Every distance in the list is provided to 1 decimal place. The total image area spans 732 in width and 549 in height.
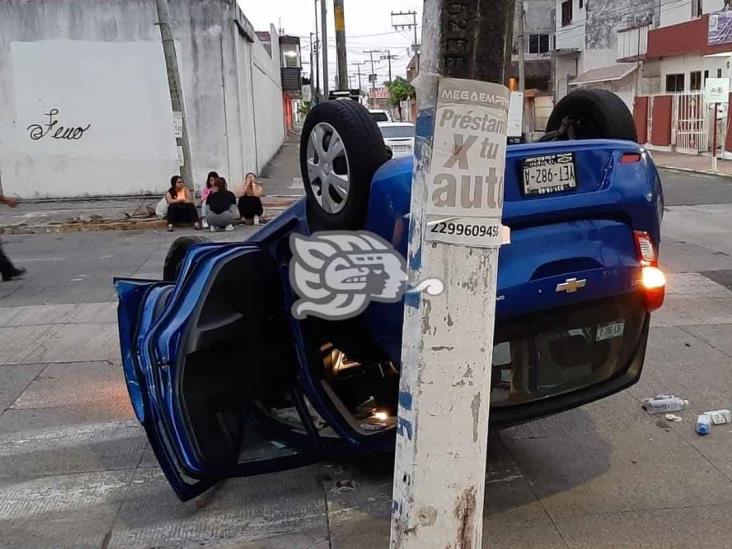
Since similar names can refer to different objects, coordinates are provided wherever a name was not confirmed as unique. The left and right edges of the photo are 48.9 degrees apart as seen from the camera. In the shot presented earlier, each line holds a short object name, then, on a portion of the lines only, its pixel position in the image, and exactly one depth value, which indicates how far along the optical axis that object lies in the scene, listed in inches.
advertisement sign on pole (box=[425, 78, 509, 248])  89.6
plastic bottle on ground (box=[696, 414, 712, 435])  175.8
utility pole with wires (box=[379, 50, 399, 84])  4621.1
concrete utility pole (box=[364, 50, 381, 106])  3922.2
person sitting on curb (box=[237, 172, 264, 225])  558.3
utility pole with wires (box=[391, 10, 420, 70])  3155.5
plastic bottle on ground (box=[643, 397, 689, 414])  191.5
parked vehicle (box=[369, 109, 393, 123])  1050.8
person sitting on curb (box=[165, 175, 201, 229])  559.8
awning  1401.3
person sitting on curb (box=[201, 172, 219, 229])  538.9
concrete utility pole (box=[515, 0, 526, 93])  1266.0
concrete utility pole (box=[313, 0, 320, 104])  1827.0
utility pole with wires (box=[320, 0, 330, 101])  1293.8
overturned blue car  129.4
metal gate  1125.7
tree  2623.0
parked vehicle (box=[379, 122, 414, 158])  666.2
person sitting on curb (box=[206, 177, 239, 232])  530.6
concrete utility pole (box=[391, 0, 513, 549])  89.7
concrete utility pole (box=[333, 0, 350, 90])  728.7
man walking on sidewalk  371.6
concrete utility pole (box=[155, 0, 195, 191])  565.0
